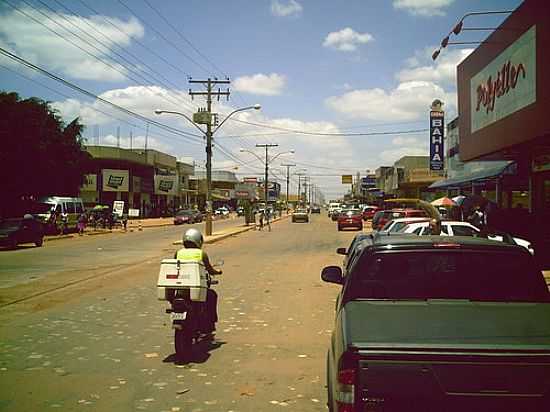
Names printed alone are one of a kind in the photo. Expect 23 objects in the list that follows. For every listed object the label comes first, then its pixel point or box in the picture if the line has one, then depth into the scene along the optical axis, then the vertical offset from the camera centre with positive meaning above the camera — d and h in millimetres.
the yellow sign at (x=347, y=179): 110500 +4926
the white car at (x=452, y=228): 15234 -662
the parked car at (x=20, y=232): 28219 -1430
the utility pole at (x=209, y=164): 35094 +2497
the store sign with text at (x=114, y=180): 64875 +2811
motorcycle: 6875 -1129
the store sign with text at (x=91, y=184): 64175 +2313
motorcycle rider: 7344 -685
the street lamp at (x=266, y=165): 65544 +4625
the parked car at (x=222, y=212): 88012 -1296
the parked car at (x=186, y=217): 62238 -1425
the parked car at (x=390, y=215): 25031 -484
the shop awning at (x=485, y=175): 22766 +1266
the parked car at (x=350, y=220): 43062 -1218
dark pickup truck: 3037 -769
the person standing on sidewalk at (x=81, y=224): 41084 -1447
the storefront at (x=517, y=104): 15773 +3326
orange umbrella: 26266 +93
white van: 39031 -402
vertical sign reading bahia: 42250 +5457
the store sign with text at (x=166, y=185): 77625 +2764
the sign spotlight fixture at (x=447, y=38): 16734 +5010
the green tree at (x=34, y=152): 35250 +3525
